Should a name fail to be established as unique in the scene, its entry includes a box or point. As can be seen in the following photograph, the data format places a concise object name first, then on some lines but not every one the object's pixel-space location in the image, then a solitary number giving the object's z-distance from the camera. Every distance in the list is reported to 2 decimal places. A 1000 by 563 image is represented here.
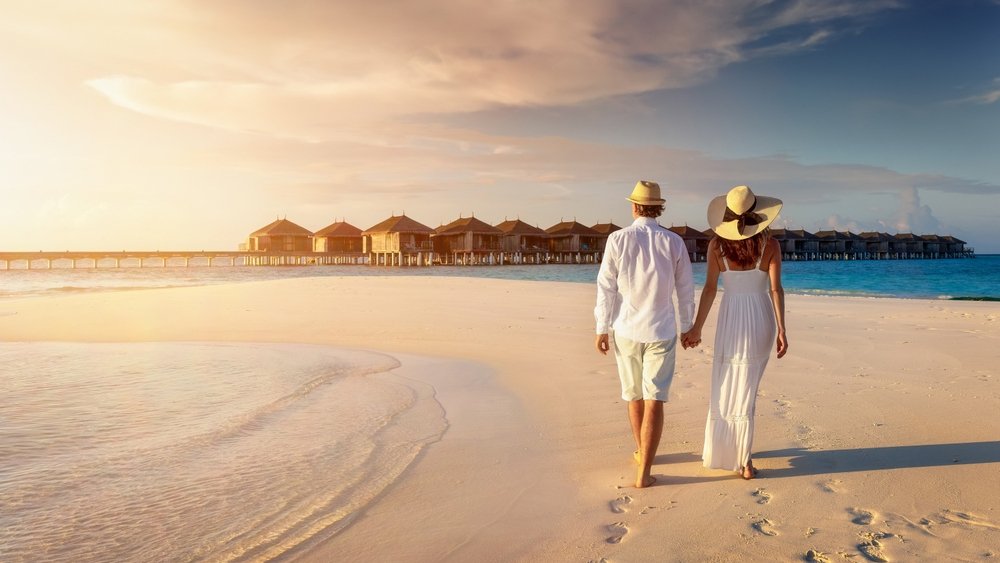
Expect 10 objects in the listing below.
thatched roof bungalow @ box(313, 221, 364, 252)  70.50
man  3.71
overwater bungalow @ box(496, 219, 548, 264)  69.31
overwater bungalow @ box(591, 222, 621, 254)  75.69
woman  3.79
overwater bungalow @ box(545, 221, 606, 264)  74.25
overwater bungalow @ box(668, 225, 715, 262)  74.50
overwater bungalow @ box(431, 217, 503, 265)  65.56
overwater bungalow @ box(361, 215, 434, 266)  63.09
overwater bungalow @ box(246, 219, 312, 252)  70.25
